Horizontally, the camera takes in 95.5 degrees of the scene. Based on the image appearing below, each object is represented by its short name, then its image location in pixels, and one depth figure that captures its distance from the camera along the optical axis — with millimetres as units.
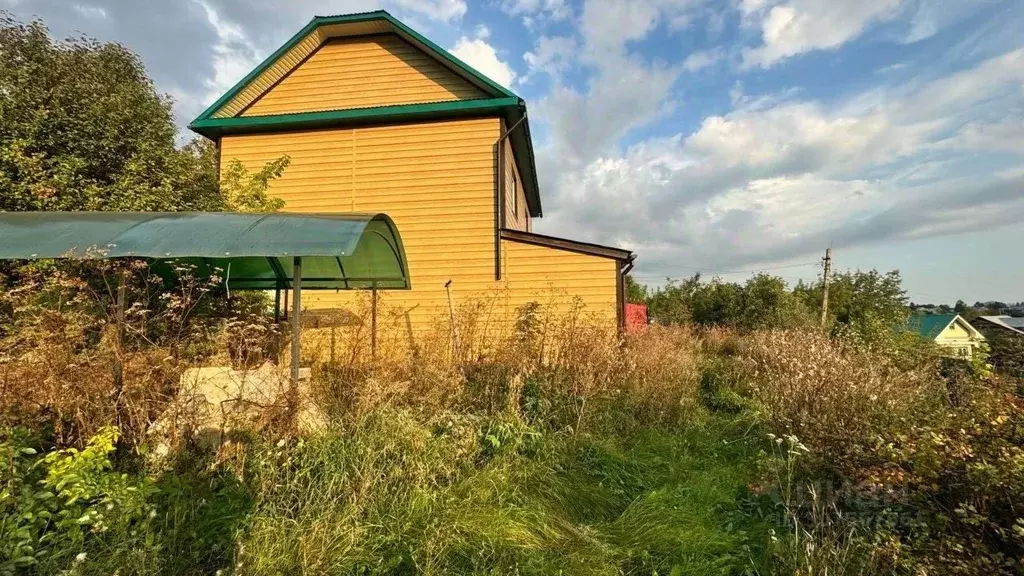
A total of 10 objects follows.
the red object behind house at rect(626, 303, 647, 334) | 8815
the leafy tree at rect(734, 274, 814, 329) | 18000
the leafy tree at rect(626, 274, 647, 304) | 34969
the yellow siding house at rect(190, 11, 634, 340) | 9492
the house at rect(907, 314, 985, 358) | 29800
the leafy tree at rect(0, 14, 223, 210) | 7559
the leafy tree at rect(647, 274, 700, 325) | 24594
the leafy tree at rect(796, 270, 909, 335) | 18922
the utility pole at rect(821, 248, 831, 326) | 20703
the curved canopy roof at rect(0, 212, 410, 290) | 4383
